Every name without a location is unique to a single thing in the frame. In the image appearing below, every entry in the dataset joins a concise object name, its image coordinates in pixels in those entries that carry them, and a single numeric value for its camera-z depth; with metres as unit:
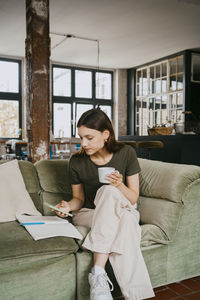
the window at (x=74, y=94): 10.05
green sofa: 1.52
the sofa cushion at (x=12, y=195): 2.00
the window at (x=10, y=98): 9.26
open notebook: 1.62
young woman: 1.54
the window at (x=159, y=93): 8.65
